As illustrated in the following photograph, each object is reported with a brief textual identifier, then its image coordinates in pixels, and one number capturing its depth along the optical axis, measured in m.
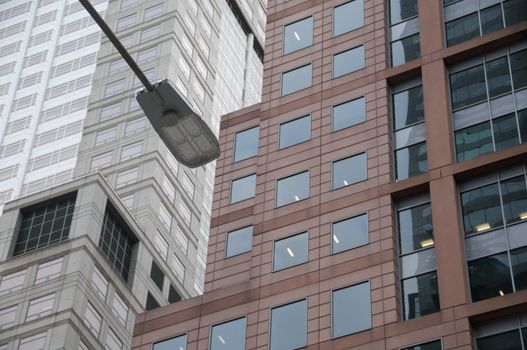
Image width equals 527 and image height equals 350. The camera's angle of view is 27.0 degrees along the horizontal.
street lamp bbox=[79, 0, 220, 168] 14.62
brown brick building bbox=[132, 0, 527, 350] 39.03
